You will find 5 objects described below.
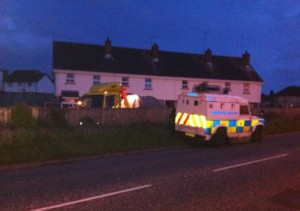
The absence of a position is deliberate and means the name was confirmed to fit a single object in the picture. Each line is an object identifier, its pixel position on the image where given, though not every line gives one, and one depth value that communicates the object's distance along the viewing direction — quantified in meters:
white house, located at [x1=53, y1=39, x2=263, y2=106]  27.89
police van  12.00
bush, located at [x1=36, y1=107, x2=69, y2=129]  12.61
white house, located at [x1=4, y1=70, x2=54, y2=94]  47.43
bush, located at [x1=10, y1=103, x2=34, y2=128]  11.79
